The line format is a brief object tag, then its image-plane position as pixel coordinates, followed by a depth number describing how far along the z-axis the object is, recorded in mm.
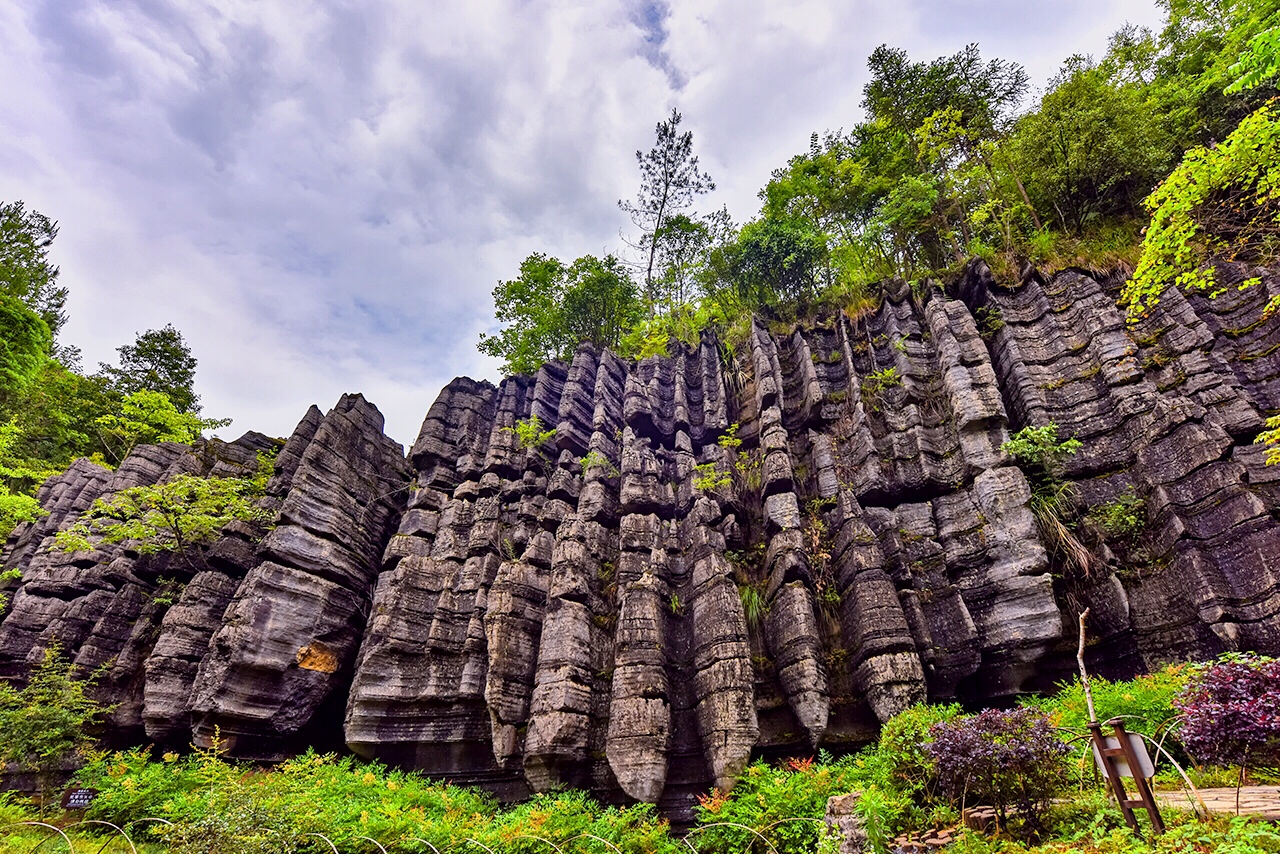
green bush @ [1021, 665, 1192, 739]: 6520
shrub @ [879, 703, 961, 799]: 6223
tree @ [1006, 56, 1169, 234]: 14320
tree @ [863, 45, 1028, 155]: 17766
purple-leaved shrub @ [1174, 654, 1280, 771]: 4988
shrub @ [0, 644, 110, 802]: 10422
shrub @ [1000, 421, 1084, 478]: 10836
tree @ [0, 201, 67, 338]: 23500
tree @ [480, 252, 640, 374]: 21250
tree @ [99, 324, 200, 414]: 28984
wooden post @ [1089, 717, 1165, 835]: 3441
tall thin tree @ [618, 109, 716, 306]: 24219
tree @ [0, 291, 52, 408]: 17844
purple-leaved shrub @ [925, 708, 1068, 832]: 5272
